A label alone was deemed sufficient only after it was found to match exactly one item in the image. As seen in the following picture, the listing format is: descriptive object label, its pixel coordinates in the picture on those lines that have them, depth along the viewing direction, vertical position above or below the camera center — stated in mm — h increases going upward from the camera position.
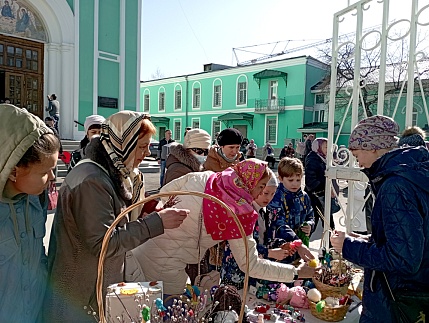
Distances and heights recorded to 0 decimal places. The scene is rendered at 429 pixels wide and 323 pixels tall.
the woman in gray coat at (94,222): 1436 -343
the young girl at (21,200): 1222 -236
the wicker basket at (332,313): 1915 -881
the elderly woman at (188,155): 3494 -156
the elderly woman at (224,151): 3584 -115
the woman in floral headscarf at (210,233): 1754 -453
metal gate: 2890 +590
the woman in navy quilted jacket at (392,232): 1424 -340
